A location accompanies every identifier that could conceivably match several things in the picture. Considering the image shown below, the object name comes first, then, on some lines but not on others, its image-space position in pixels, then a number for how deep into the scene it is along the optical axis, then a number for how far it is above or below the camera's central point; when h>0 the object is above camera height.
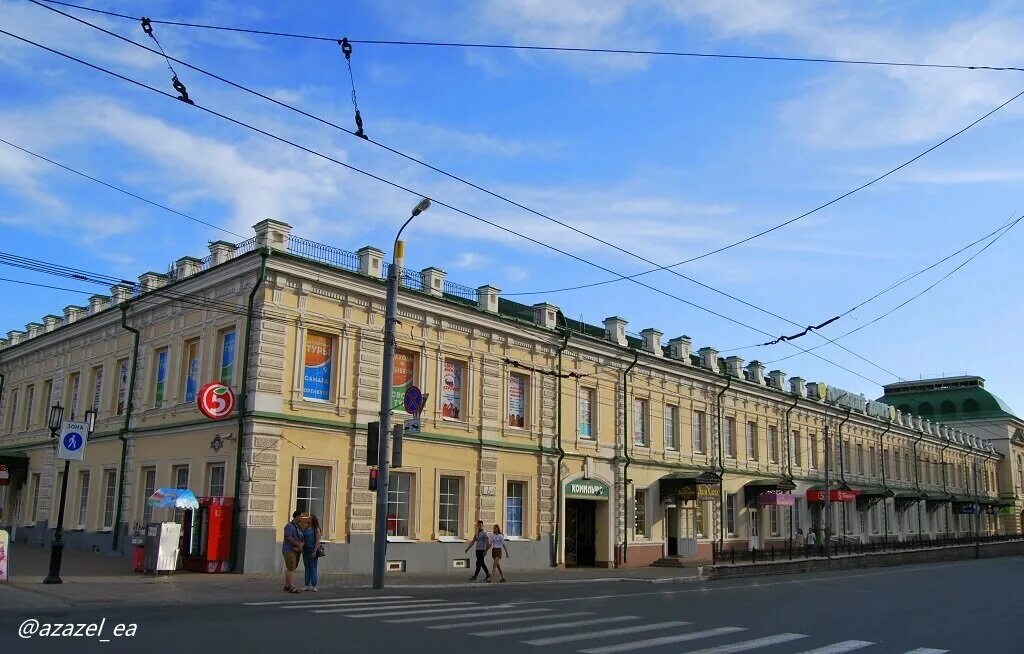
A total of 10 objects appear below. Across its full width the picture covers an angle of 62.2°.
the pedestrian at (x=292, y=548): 17.64 -0.98
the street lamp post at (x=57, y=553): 17.36 -1.12
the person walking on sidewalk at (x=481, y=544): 22.98 -1.06
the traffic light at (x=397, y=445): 20.73 +1.40
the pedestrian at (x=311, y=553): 18.50 -1.10
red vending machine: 20.67 -0.91
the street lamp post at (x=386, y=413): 19.50 +2.09
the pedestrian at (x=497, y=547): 23.25 -1.14
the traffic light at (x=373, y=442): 20.15 +1.42
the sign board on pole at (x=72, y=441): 18.53 +1.22
